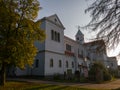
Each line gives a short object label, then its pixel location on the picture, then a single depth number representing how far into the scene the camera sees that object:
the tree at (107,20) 4.93
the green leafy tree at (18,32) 8.76
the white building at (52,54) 16.61
